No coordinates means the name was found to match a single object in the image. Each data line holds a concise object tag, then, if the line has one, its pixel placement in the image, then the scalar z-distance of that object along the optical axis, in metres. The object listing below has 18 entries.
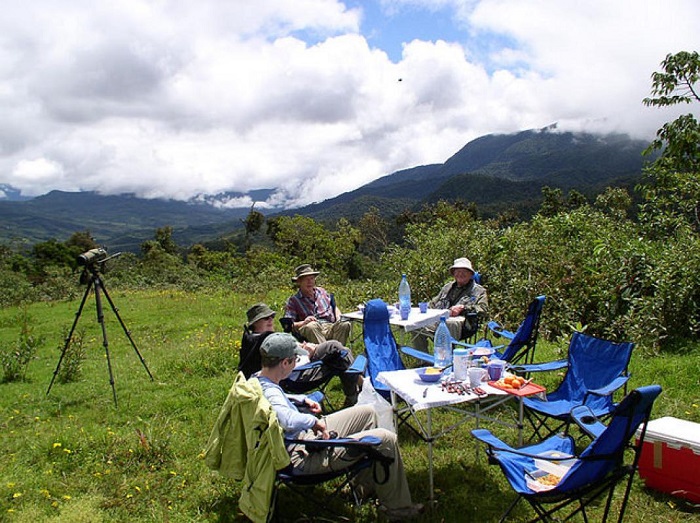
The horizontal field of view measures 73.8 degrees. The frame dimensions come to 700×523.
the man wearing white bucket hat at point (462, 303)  6.27
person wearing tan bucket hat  6.08
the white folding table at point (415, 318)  5.74
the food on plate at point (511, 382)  3.60
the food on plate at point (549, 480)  2.87
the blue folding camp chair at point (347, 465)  2.97
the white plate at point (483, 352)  4.21
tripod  5.72
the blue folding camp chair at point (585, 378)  3.94
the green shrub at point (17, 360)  7.11
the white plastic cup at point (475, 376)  3.66
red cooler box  3.18
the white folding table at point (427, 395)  3.42
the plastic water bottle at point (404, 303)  6.08
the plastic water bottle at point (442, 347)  4.41
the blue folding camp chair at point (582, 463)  2.52
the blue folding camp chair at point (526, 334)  4.85
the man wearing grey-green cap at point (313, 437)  3.05
